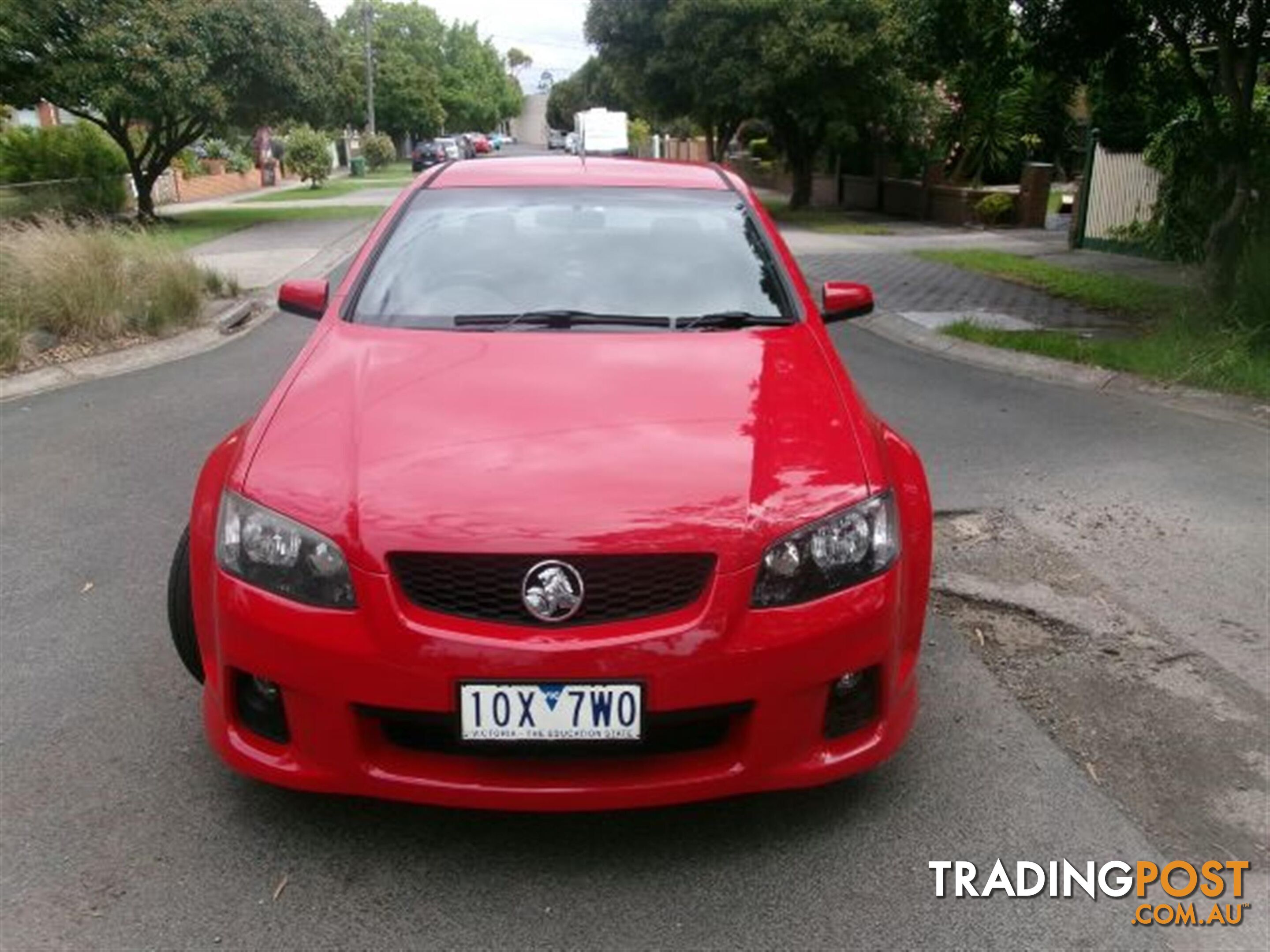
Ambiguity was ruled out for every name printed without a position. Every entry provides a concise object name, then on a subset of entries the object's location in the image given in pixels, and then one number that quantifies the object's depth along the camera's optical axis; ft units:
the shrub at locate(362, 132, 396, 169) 173.78
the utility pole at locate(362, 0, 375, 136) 181.78
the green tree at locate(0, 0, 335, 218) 61.93
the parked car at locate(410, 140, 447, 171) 152.97
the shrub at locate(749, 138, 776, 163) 124.88
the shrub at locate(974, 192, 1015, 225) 70.23
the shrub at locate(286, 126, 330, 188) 115.34
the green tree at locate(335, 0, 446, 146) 221.87
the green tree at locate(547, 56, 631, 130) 102.43
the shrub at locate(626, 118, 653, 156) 183.11
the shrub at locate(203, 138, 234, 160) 118.11
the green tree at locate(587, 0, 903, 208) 69.87
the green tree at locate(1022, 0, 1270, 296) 30.27
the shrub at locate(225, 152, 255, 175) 125.18
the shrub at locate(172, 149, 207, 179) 108.99
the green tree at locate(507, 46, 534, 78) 524.52
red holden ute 8.11
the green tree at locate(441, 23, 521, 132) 301.84
